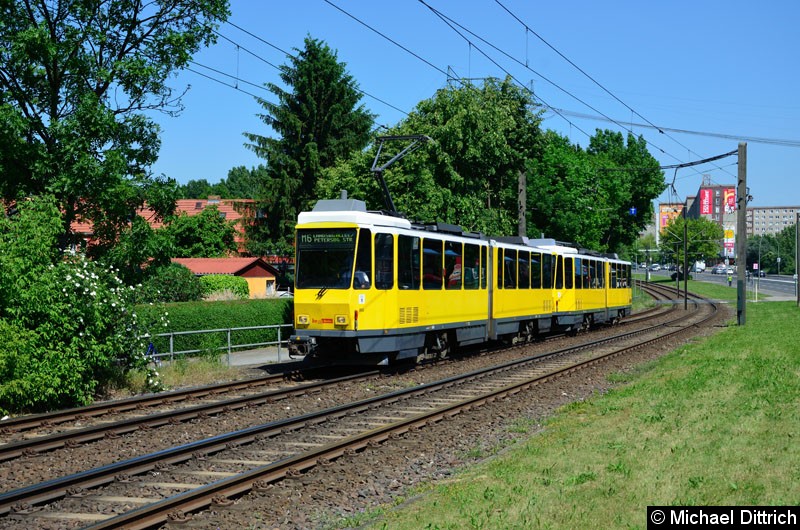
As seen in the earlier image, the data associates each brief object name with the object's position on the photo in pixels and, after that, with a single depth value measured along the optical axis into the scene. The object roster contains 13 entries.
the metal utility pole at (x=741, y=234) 35.56
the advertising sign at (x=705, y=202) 147.50
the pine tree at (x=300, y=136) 51.22
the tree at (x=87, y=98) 15.91
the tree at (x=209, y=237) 60.03
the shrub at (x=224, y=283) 41.28
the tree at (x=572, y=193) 57.88
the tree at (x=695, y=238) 124.50
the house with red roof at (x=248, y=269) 49.09
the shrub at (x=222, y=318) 22.31
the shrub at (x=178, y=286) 31.30
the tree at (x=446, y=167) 33.78
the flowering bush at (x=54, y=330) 13.42
